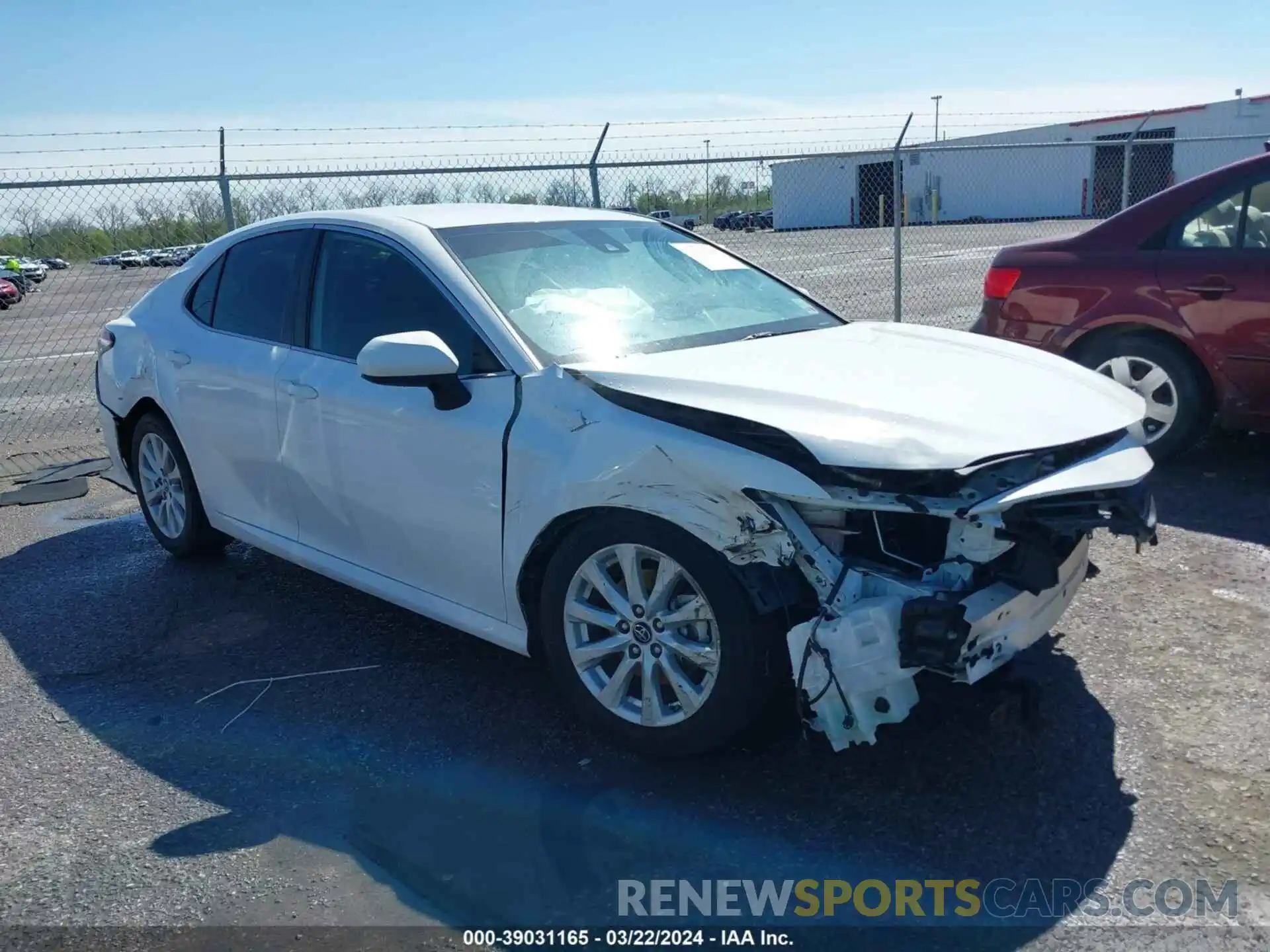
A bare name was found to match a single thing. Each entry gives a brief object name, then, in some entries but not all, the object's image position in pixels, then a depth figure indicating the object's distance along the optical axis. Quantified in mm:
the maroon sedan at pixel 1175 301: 5852
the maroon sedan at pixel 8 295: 11469
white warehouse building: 32438
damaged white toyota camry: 3105
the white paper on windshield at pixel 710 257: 4820
